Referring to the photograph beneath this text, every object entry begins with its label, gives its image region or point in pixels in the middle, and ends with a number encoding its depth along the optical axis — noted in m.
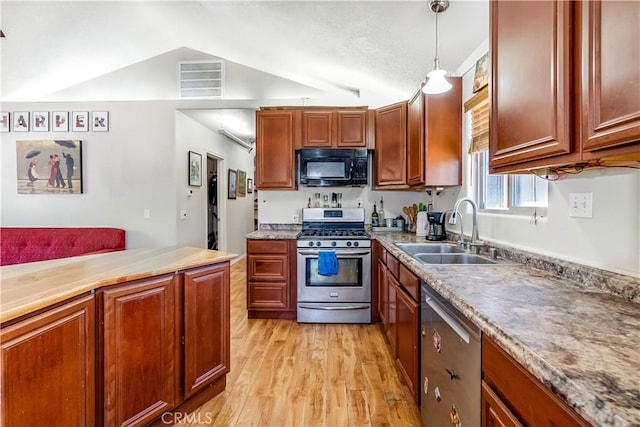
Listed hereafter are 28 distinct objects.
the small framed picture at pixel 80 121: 4.04
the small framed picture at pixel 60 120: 4.04
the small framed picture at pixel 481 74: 2.12
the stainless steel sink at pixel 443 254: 2.04
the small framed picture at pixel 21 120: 4.08
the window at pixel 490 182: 1.78
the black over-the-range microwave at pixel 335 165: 3.51
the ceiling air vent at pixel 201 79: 4.02
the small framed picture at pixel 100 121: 4.02
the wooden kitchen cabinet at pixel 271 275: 3.24
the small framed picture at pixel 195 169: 4.43
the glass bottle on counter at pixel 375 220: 3.81
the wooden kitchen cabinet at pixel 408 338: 1.74
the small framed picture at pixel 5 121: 4.08
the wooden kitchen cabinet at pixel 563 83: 0.77
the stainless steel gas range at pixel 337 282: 3.15
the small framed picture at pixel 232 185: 5.83
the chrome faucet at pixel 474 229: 2.07
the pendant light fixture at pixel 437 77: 1.81
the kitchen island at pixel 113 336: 1.08
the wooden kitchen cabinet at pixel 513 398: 0.65
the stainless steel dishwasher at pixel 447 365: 1.06
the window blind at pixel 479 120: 2.17
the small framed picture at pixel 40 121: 4.06
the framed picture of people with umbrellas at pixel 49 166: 4.02
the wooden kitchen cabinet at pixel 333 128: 3.49
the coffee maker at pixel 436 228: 2.75
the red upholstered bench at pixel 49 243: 3.70
